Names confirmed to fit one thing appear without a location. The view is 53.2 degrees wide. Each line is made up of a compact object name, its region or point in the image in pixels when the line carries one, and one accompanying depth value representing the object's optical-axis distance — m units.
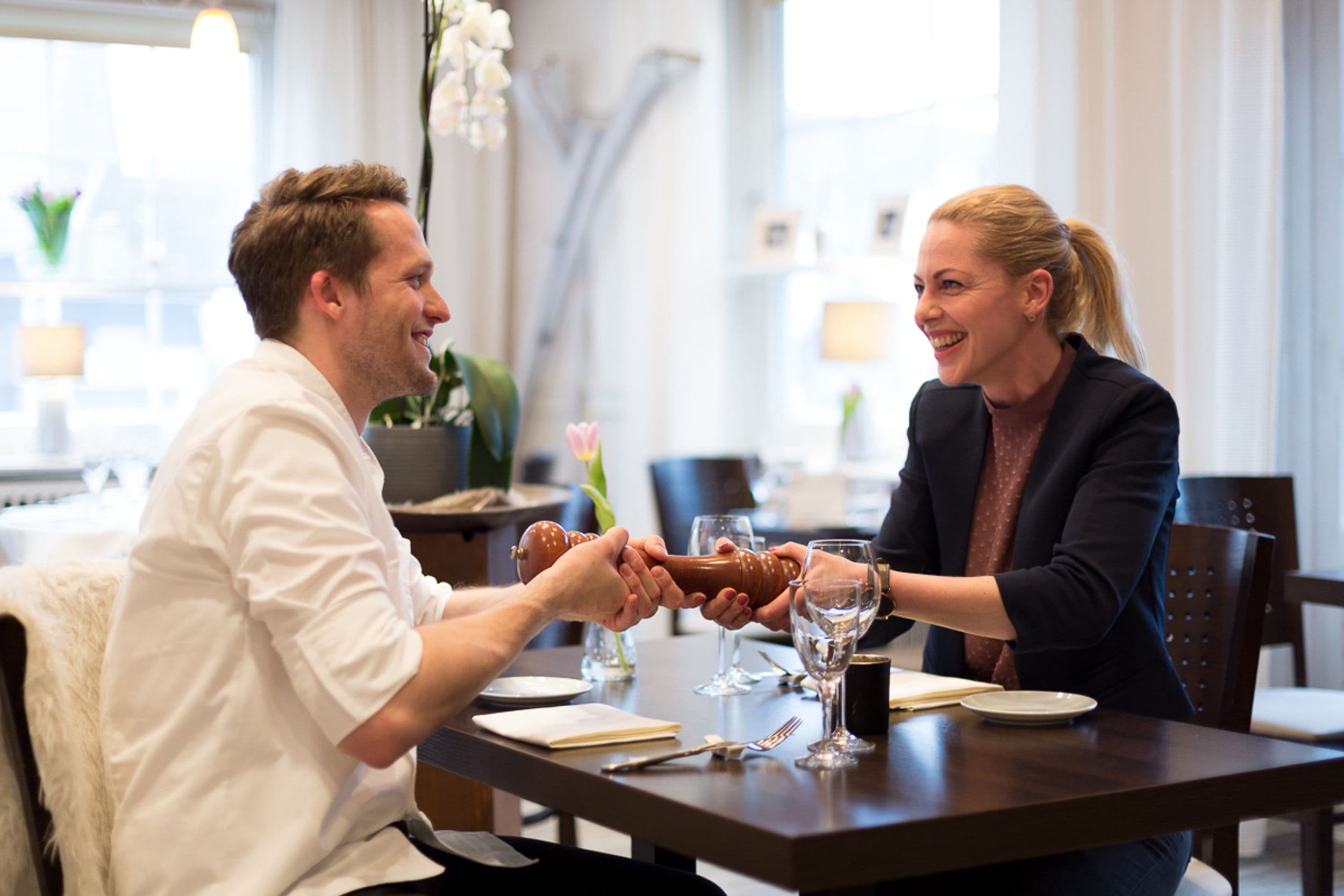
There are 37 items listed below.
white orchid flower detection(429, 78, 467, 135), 2.85
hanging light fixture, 4.28
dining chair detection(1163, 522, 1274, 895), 1.88
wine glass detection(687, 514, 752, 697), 1.78
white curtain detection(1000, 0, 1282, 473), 3.43
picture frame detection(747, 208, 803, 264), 5.12
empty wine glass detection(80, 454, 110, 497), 3.99
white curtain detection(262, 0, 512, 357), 5.89
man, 1.21
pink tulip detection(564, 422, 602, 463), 1.90
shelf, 4.69
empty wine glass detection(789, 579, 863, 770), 1.30
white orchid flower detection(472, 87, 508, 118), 2.88
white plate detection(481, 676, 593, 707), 1.60
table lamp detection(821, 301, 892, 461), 4.59
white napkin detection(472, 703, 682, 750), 1.37
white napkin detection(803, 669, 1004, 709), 1.57
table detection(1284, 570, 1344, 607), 2.70
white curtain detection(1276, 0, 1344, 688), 3.58
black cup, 1.43
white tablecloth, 3.31
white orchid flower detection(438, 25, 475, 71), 2.78
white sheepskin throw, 1.23
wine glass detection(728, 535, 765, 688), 1.74
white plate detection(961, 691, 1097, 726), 1.45
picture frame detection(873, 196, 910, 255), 4.70
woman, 1.67
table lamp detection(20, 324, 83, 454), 5.12
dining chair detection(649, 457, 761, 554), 4.16
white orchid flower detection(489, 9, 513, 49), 2.82
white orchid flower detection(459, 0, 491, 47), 2.80
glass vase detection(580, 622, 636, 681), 1.79
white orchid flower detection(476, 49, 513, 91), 2.81
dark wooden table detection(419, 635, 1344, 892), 1.05
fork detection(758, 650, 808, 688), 1.73
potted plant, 2.57
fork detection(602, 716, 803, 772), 1.25
